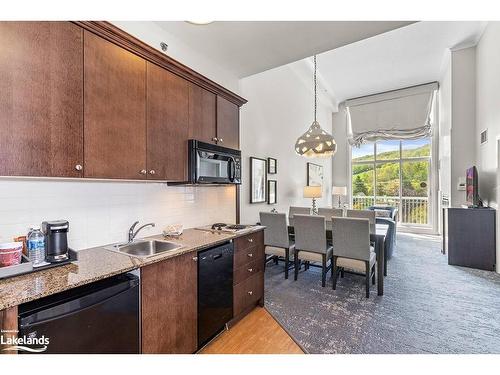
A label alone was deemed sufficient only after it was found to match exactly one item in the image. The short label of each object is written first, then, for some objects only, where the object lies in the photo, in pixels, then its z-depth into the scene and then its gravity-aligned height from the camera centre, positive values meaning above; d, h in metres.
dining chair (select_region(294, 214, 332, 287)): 3.21 -0.72
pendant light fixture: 4.02 +0.69
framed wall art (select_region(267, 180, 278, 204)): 4.35 -0.08
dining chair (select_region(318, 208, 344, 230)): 4.35 -0.45
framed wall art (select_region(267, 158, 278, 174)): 4.33 +0.37
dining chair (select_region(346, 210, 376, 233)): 3.83 -0.44
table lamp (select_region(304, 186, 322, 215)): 5.06 -0.10
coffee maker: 1.43 -0.30
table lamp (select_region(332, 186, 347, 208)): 7.05 -0.13
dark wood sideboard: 3.85 -0.81
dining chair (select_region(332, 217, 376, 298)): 2.89 -0.71
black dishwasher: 1.88 -0.82
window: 6.86 +0.28
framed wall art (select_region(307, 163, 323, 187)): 6.09 +0.31
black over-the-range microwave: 2.20 +0.22
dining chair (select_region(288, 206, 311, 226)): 4.65 -0.44
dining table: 2.96 -0.77
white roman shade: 6.65 +2.02
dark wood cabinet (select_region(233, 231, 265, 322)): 2.29 -0.84
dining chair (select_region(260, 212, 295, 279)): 3.49 -0.70
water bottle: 1.38 -0.32
